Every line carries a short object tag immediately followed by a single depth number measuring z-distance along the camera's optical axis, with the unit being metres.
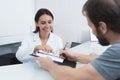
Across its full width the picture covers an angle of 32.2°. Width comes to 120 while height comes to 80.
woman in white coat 2.29
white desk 1.38
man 0.96
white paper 1.60
